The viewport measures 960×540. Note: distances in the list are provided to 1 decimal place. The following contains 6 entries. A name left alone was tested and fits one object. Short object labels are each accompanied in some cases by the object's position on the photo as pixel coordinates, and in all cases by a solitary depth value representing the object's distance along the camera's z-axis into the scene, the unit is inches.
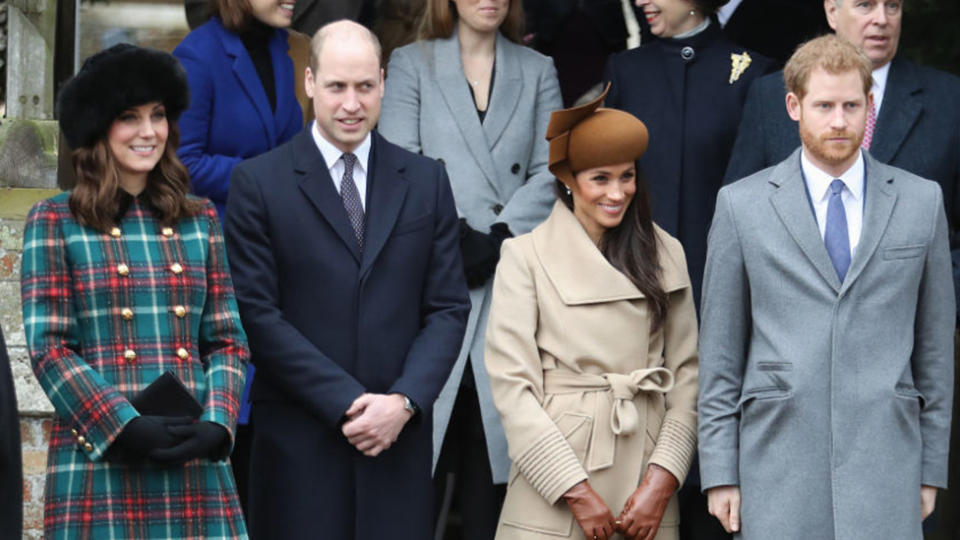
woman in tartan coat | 364.5
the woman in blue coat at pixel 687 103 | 474.9
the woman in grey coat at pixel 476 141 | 466.6
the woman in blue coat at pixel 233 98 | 461.7
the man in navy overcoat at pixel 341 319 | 406.0
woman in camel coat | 407.5
